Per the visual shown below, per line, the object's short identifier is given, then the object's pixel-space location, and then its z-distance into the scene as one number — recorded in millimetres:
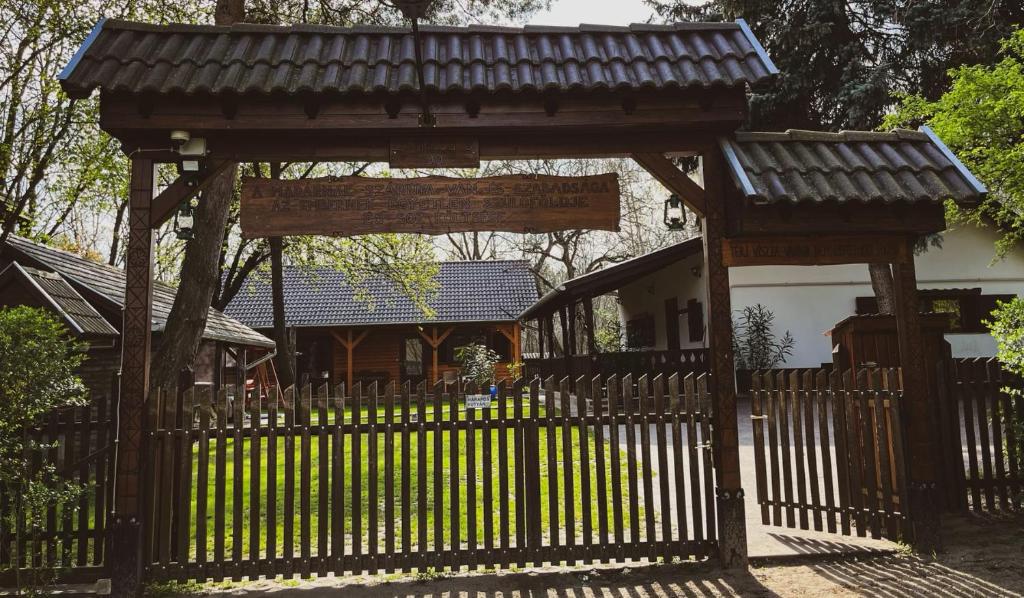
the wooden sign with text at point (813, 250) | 5094
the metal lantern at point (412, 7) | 3723
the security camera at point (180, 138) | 4762
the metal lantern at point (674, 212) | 6734
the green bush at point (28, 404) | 4395
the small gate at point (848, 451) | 5289
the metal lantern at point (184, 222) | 6410
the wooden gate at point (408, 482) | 4695
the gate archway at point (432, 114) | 4703
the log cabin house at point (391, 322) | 26000
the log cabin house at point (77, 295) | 10914
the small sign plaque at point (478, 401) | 5109
